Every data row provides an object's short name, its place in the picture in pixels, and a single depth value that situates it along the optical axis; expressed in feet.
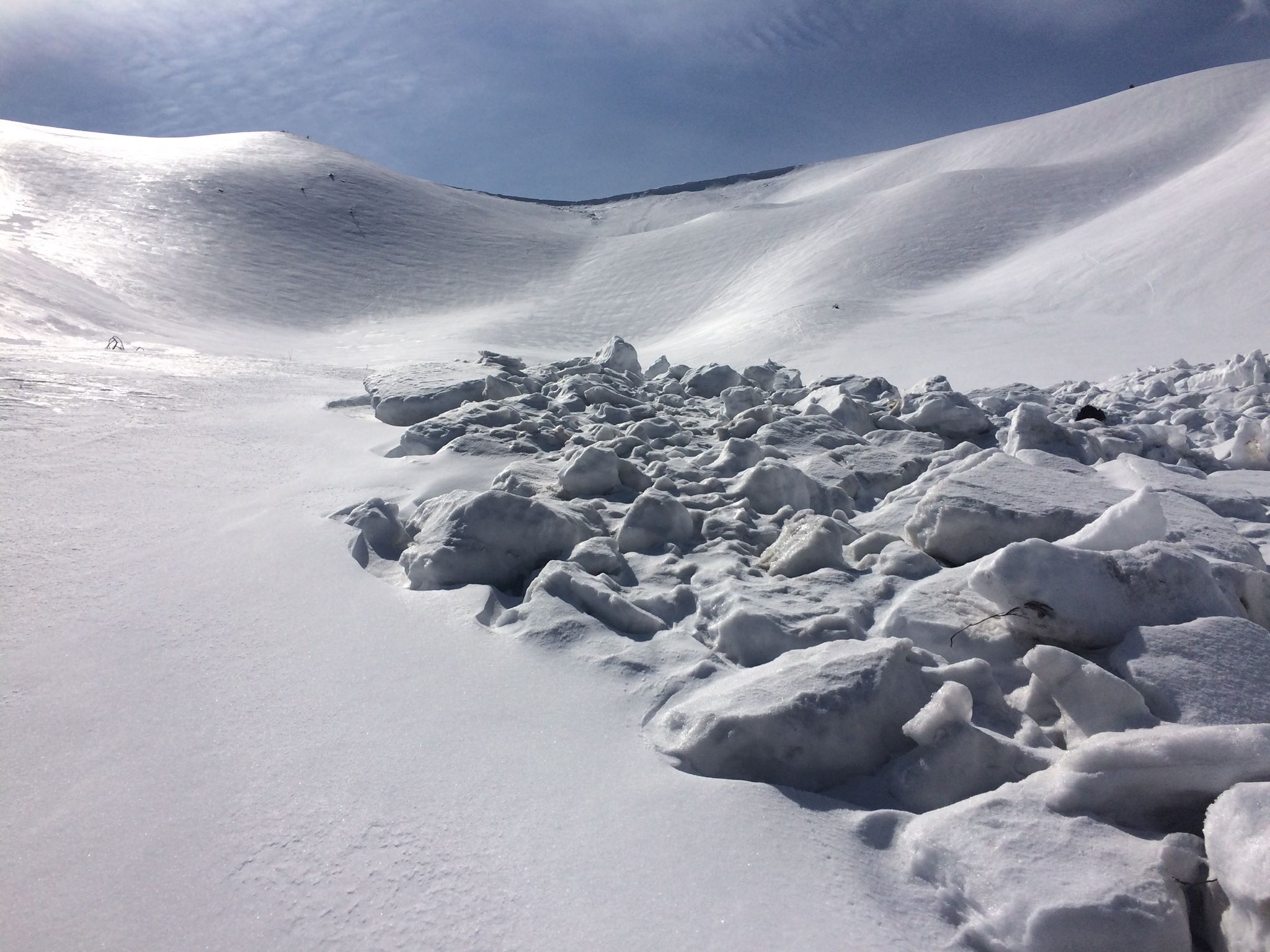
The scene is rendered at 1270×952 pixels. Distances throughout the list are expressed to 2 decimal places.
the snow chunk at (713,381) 21.06
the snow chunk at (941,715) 4.57
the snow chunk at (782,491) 9.55
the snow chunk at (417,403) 15.35
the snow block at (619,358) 25.14
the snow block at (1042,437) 10.78
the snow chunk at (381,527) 8.11
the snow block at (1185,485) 9.25
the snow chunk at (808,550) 7.60
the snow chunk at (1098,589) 5.45
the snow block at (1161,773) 3.78
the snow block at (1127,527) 6.26
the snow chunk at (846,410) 13.75
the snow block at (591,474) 10.03
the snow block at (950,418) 13.23
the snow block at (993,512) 7.28
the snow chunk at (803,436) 12.25
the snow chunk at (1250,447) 12.04
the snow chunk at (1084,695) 4.65
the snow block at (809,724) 4.57
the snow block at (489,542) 7.24
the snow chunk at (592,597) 6.49
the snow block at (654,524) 8.39
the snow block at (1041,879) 3.30
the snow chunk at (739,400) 15.88
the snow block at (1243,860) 3.05
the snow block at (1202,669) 4.71
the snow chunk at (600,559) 7.52
